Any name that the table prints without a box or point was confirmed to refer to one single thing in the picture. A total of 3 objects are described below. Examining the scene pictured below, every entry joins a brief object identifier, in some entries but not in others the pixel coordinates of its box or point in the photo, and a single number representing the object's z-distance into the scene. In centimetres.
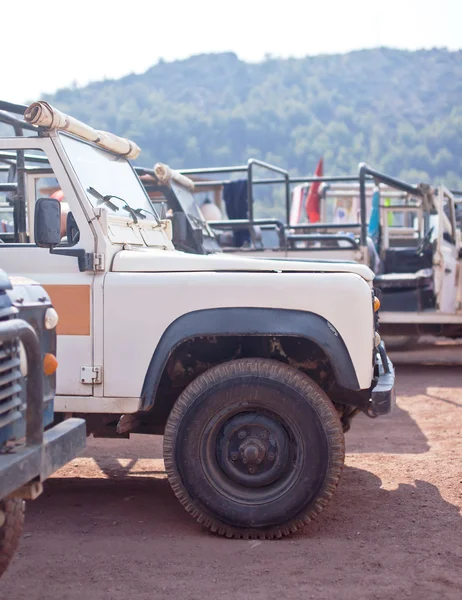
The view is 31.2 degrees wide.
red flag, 1482
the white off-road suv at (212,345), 407
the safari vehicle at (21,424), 279
